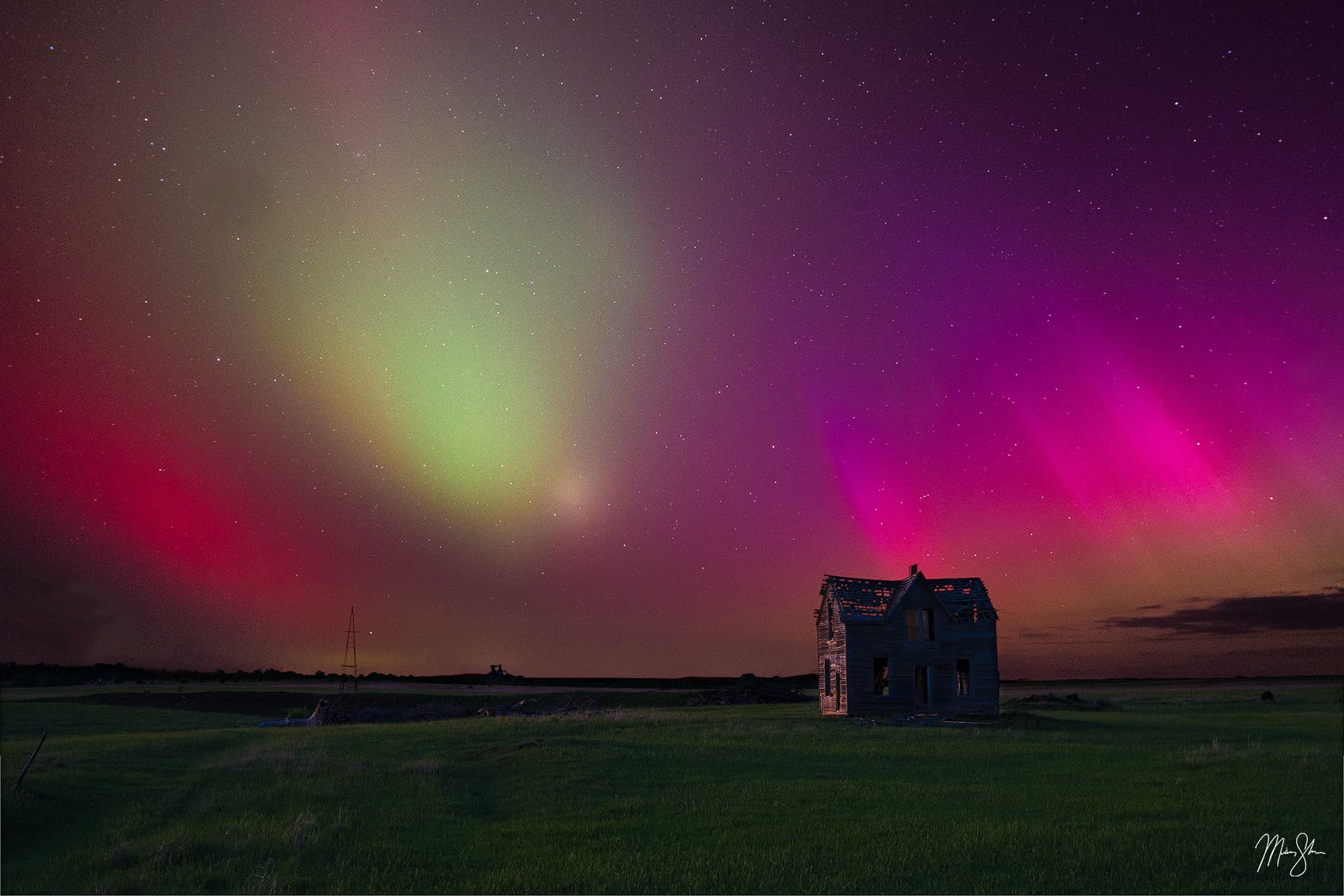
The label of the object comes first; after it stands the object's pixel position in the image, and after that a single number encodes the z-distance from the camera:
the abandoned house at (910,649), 51.22
